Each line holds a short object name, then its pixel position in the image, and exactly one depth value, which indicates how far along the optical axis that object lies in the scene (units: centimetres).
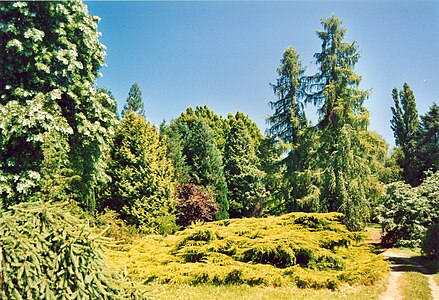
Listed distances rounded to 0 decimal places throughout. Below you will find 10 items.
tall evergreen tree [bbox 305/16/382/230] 1731
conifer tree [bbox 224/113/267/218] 2969
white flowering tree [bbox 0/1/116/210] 995
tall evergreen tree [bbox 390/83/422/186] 3478
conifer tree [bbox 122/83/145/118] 4581
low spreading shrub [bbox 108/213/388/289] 952
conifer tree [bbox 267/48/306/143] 2186
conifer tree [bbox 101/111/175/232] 1825
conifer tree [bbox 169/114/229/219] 2706
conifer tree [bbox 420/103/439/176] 3206
